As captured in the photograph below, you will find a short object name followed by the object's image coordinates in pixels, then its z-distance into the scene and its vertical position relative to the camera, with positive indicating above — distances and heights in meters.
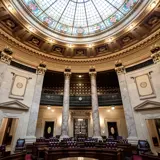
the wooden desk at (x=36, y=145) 7.69 -1.22
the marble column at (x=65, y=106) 10.38 +2.16
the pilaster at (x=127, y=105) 9.14 +2.01
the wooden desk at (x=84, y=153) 6.02 -1.46
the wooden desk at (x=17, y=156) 4.83 -1.24
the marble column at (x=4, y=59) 9.19 +5.92
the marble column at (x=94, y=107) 10.32 +2.05
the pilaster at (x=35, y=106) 9.36 +2.04
